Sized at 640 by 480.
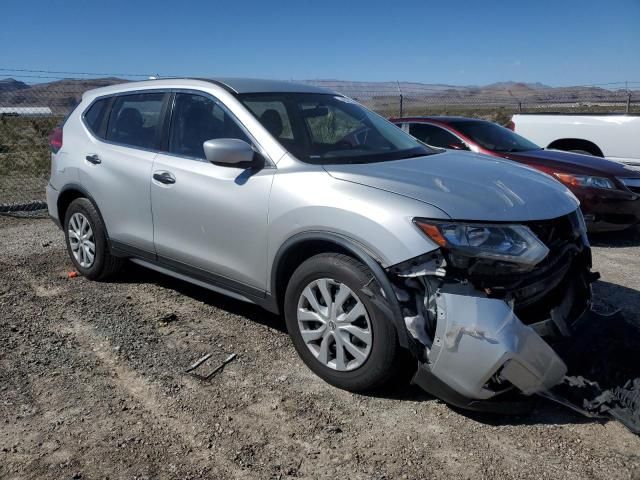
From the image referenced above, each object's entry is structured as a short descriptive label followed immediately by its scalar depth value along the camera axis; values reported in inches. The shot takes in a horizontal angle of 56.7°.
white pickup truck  361.4
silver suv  115.2
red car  262.8
